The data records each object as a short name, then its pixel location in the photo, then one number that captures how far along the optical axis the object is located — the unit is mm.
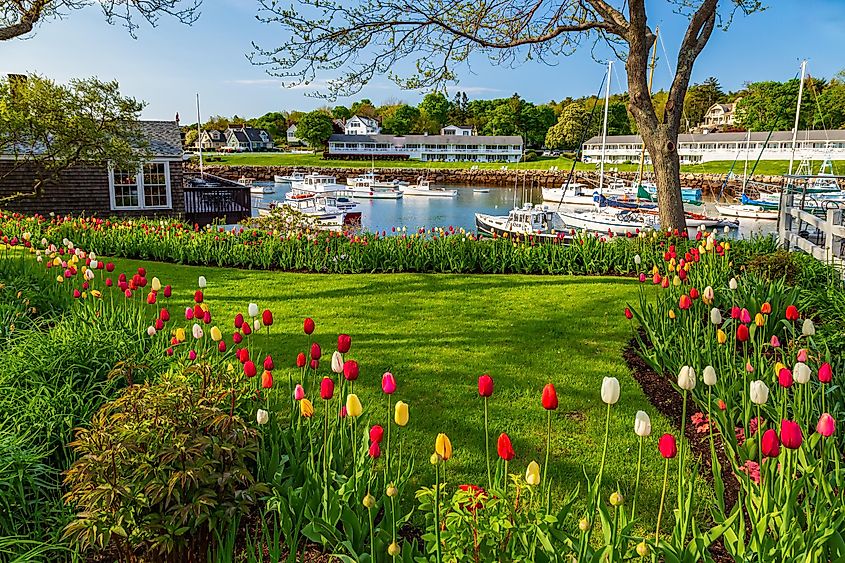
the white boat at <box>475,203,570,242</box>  20422
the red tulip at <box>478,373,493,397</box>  2139
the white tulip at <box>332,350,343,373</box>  2484
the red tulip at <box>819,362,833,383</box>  2518
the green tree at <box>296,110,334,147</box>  99250
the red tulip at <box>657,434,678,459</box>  1974
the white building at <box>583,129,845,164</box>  71688
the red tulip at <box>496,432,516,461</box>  1920
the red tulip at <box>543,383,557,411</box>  2031
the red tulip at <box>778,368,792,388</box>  2449
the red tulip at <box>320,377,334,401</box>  2385
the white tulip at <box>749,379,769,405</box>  2230
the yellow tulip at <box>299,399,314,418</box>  2369
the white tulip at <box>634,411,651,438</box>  1998
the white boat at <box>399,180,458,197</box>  52206
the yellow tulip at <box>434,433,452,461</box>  1843
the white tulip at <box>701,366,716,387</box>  2363
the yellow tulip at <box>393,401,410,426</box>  2002
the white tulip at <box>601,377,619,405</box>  2068
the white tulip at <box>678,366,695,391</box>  2283
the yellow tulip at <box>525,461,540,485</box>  1908
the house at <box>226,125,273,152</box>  112938
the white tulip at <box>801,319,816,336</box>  3005
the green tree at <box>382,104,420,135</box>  107750
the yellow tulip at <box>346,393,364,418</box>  2141
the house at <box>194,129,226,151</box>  114912
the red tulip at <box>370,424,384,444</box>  2105
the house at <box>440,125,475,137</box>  103125
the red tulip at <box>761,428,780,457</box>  2023
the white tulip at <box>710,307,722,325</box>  3404
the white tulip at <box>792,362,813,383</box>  2436
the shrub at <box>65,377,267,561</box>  2332
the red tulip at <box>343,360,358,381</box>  2396
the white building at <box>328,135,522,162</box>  90375
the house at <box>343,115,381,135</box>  113900
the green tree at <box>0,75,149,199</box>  11852
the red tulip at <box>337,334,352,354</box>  2758
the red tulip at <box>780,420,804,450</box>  1984
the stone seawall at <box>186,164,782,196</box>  64312
